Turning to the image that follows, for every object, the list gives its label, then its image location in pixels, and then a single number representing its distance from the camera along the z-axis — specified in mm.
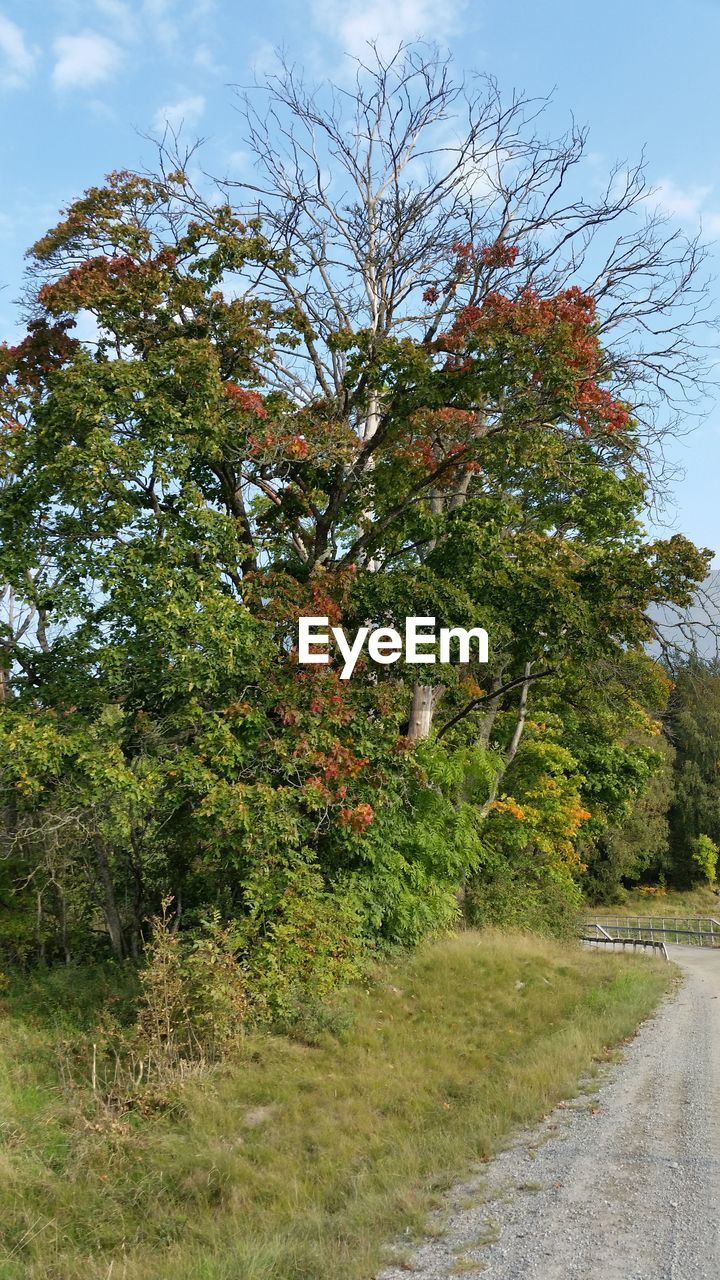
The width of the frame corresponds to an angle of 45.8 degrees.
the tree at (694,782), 52094
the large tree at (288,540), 12180
